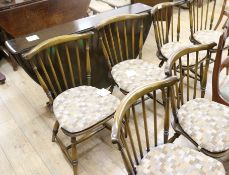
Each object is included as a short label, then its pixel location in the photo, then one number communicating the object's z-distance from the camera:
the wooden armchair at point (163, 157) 1.14
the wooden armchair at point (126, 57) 1.88
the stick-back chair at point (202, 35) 2.40
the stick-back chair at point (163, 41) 2.19
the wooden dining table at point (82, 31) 1.73
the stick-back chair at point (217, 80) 1.57
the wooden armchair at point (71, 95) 1.55
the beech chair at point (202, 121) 1.33
